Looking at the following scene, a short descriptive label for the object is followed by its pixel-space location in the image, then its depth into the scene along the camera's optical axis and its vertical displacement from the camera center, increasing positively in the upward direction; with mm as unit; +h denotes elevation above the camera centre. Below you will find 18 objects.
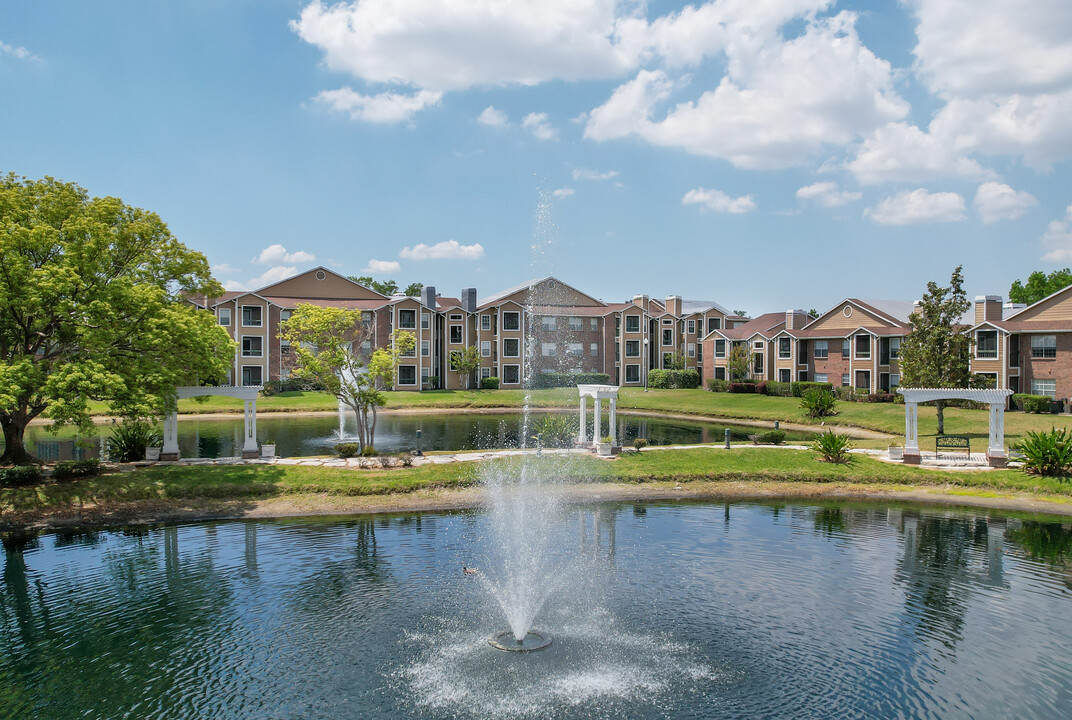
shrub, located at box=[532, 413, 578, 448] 36062 -3232
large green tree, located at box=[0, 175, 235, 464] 22469 +2083
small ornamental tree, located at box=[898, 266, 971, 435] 38312 +1355
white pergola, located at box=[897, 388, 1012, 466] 28594 -1712
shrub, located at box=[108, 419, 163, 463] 28156 -2660
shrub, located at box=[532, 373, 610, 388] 73250 -559
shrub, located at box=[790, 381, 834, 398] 59438 -1276
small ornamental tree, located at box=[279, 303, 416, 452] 31719 +735
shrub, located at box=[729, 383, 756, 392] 65438 -1337
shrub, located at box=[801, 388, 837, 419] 48906 -2265
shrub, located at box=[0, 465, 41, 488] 23328 -3225
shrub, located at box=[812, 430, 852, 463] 29781 -3222
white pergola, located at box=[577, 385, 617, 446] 32281 -1013
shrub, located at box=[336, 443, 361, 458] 30141 -3152
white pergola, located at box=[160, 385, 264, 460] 27766 -1700
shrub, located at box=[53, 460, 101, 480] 24486 -3202
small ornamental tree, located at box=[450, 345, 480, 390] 69750 +1342
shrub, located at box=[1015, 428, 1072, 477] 26359 -3160
